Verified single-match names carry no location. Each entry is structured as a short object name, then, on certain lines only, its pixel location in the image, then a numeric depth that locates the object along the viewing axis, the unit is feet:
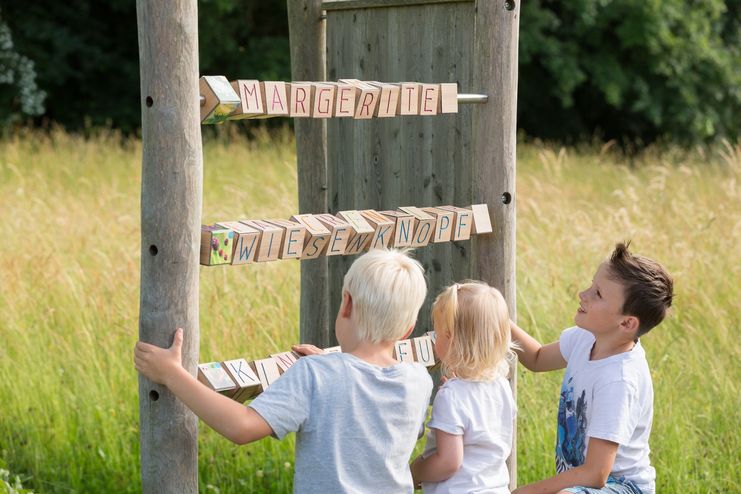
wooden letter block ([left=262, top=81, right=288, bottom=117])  18.26
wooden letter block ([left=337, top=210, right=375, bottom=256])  19.65
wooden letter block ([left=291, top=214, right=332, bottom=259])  18.89
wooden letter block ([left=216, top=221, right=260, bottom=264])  17.74
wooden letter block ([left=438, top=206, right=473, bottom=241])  21.83
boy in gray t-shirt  16.31
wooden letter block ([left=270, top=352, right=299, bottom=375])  19.02
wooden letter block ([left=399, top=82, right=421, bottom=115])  21.01
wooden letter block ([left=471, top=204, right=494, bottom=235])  22.49
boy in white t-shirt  18.48
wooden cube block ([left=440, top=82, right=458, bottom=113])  21.74
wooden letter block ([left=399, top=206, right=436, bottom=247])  20.97
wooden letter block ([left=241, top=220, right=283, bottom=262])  17.98
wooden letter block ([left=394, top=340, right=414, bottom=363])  20.92
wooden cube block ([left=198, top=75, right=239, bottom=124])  17.51
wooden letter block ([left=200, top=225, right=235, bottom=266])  17.71
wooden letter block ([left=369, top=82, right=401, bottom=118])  20.57
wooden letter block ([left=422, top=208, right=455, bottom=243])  21.34
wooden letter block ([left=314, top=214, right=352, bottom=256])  19.25
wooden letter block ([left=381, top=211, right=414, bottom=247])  20.51
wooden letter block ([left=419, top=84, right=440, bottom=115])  21.42
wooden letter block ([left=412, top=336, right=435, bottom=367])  21.23
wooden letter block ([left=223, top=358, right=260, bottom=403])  18.01
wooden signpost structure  17.29
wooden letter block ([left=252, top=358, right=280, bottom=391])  18.50
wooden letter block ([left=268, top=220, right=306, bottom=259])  18.39
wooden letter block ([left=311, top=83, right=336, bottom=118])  19.27
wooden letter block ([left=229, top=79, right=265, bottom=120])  17.74
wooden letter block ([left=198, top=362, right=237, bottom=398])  17.60
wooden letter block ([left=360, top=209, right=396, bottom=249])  20.13
